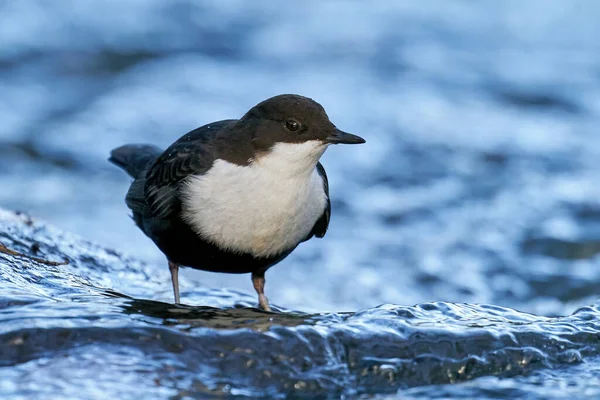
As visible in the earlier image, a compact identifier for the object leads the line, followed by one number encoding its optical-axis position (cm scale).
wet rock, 650
